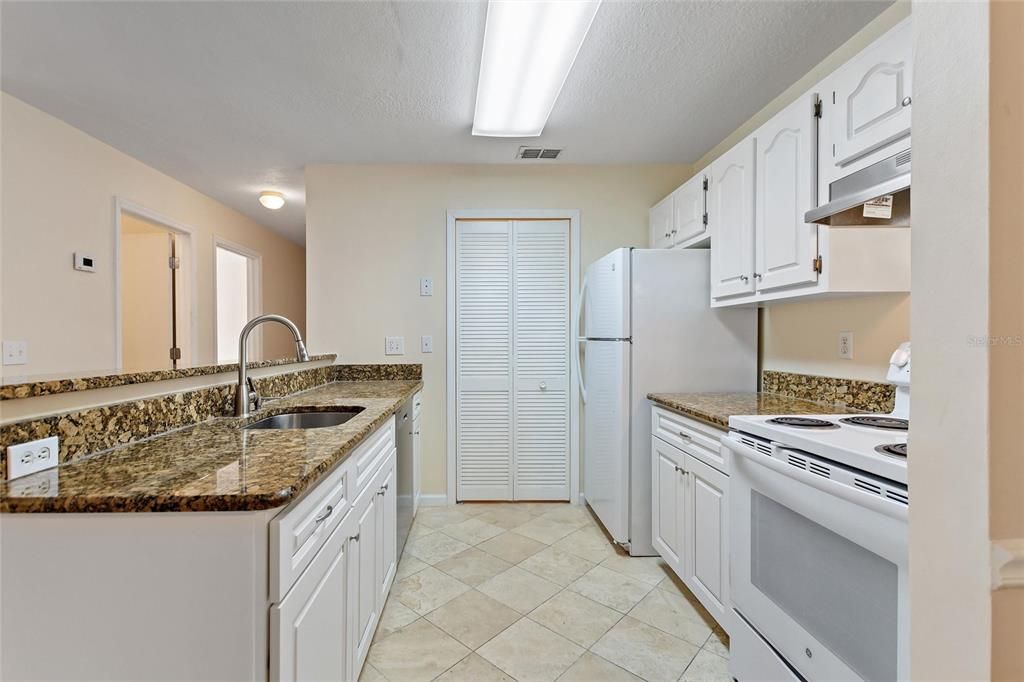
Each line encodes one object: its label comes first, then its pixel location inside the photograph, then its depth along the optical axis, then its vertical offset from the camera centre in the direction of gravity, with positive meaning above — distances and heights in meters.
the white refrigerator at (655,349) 2.24 -0.06
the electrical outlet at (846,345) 1.74 -0.03
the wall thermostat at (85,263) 2.53 +0.45
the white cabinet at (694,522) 1.60 -0.78
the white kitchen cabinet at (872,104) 1.22 +0.72
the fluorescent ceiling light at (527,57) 1.47 +1.12
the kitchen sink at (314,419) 1.81 -0.35
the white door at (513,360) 2.98 -0.16
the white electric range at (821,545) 0.91 -0.53
